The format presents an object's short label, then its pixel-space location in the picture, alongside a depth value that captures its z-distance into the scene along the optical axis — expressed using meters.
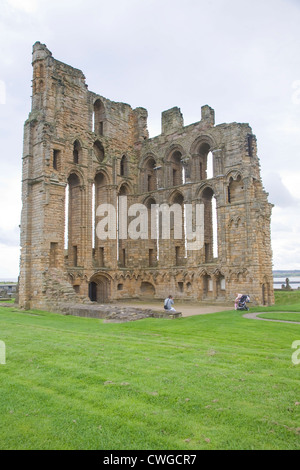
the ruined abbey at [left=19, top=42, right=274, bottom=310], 22.03
